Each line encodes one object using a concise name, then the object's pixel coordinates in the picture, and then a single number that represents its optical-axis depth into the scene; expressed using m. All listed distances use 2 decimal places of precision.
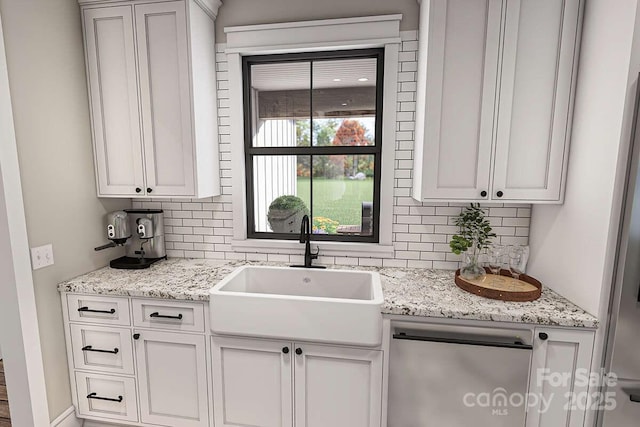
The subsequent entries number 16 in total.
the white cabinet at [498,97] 1.57
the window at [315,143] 2.16
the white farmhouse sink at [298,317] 1.54
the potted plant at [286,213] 2.35
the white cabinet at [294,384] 1.60
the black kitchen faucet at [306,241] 2.04
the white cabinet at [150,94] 1.88
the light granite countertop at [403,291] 1.46
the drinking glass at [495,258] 1.83
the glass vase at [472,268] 1.79
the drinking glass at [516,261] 1.83
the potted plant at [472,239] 1.80
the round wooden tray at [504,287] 1.59
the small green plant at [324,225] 2.31
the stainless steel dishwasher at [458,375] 1.48
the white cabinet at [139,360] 1.75
